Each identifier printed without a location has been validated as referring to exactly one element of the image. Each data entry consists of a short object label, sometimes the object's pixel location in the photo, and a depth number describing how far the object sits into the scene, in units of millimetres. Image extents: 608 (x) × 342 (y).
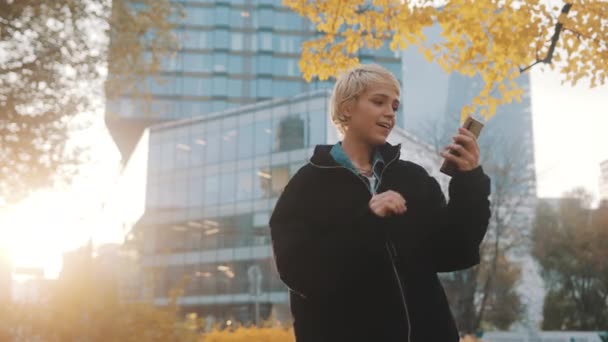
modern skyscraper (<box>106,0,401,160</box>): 70750
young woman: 2084
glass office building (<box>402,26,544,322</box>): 32031
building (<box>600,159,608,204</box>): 47062
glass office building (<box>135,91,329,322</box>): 42875
